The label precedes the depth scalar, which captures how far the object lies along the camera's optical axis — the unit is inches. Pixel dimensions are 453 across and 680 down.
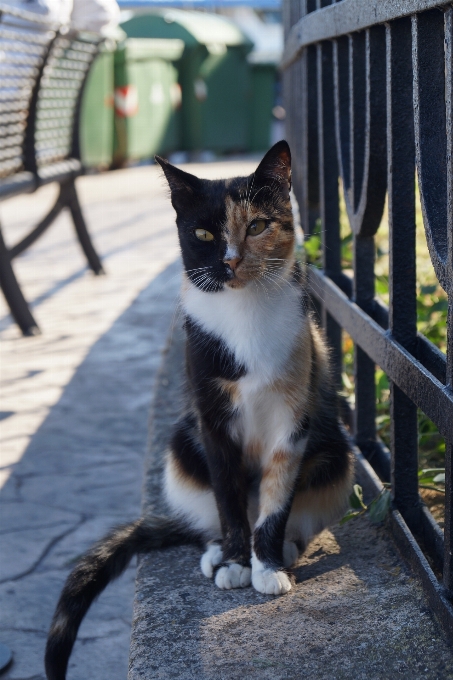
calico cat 76.0
